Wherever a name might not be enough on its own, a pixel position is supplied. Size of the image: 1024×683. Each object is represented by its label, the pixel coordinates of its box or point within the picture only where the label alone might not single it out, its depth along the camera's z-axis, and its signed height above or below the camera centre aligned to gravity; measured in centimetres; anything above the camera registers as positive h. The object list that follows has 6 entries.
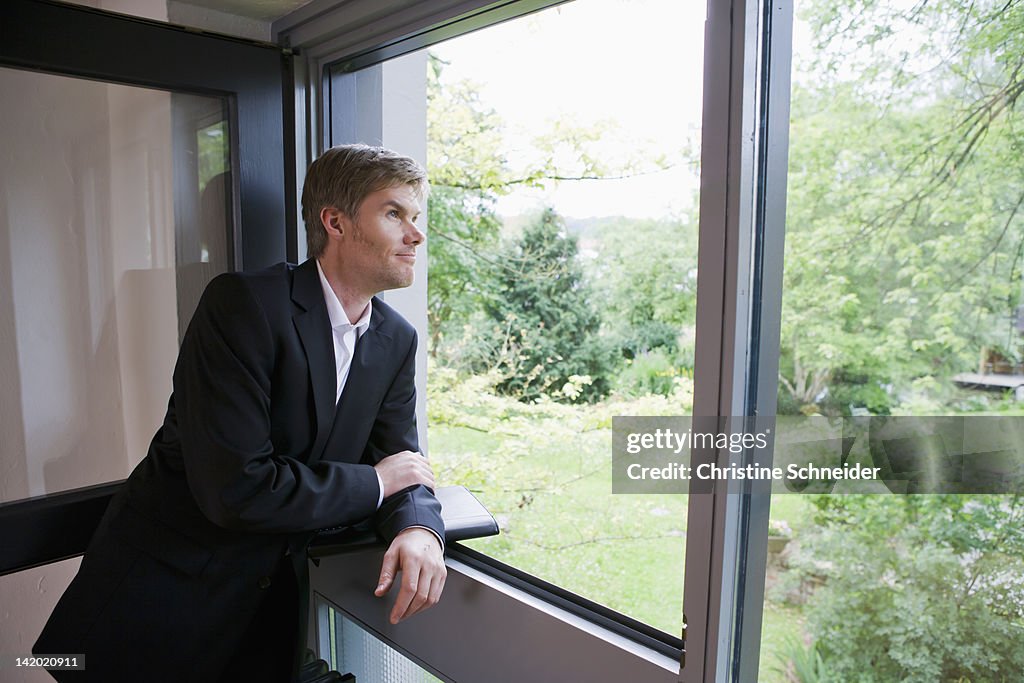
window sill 127 -73
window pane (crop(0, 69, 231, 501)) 152 +4
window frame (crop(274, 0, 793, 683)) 102 -2
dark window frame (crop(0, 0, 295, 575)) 144 +44
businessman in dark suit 125 -36
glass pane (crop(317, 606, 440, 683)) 179 -102
